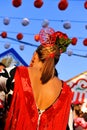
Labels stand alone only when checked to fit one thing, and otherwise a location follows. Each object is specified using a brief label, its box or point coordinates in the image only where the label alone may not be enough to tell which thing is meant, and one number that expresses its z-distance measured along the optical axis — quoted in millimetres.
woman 3027
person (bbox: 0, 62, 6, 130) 2942
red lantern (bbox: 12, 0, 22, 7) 10891
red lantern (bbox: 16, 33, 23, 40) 14375
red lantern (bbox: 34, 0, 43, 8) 11019
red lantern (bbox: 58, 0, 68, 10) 10734
